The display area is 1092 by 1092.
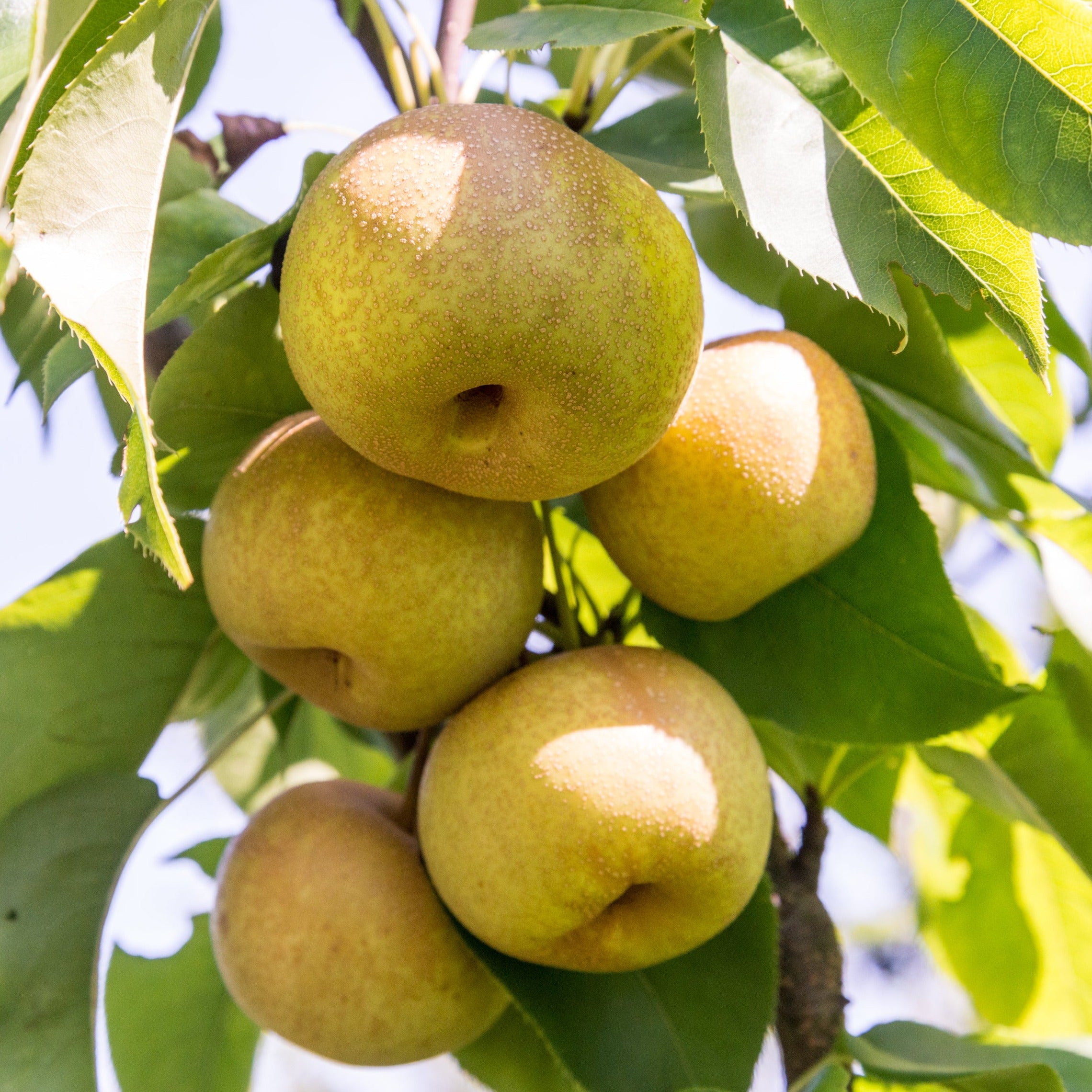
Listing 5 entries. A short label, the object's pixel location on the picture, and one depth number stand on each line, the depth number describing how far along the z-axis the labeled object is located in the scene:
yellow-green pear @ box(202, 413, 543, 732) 0.65
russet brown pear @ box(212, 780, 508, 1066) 0.68
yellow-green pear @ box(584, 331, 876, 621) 0.67
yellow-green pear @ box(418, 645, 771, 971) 0.64
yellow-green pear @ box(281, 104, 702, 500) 0.60
